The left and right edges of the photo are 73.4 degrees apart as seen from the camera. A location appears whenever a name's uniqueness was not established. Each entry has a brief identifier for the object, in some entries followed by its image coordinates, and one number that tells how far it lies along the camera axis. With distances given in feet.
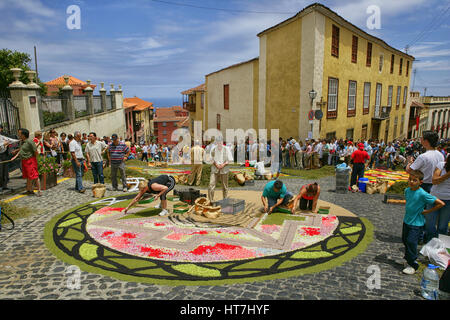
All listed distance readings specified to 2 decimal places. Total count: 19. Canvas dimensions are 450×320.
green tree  84.94
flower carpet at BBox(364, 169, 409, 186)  46.01
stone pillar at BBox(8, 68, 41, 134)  44.06
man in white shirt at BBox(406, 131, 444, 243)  19.03
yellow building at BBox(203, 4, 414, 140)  62.03
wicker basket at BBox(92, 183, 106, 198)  32.22
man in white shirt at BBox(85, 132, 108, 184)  33.27
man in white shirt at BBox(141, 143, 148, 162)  79.92
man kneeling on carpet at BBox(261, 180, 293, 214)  26.86
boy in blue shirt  16.06
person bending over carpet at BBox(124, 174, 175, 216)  25.38
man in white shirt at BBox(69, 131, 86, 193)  32.96
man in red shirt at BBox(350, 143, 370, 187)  35.27
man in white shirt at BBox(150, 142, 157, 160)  79.00
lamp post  59.67
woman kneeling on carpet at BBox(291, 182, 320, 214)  27.40
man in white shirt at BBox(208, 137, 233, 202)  29.14
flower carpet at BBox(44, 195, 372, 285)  16.81
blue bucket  35.88
